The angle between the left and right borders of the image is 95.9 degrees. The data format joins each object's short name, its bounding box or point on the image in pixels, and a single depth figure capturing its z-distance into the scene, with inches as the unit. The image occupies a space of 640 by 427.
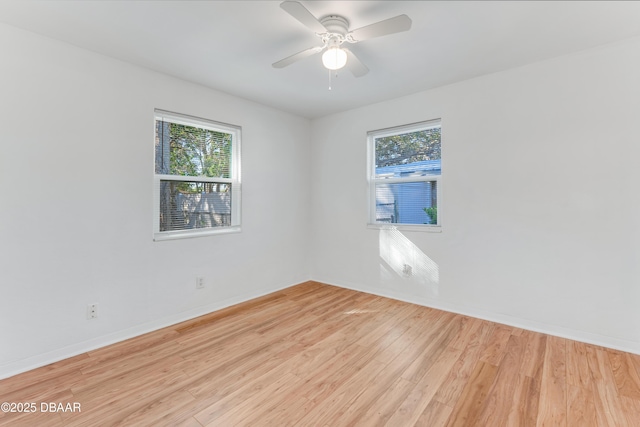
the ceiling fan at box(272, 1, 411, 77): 66.4
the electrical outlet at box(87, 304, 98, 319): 94.0
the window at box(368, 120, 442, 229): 132.0
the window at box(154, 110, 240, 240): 114.0
